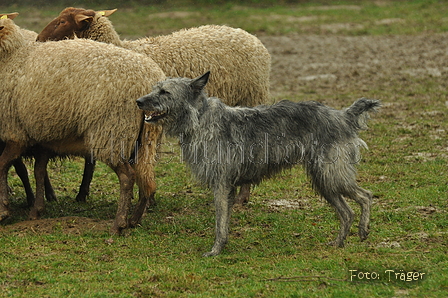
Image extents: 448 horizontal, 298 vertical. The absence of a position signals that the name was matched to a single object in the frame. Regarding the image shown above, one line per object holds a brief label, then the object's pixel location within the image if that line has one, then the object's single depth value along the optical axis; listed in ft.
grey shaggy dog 43.29
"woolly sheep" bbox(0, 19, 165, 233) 47.21
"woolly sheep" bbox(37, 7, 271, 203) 57.57
